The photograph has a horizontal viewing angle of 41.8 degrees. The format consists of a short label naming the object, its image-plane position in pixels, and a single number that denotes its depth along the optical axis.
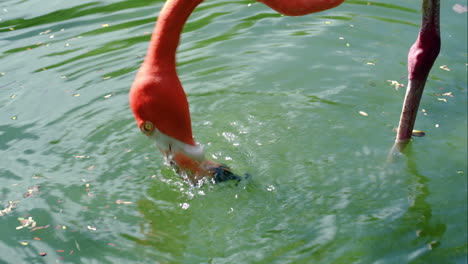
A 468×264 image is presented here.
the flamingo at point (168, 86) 3.24
